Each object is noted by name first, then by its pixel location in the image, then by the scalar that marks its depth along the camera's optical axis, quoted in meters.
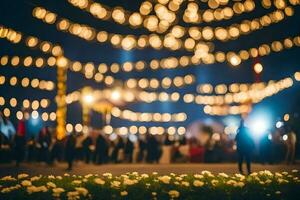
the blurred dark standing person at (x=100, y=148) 25.48
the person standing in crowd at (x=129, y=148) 26.77
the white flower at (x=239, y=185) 10.08
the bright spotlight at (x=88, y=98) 32.96
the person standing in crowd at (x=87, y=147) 25.97
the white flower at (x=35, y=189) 9.00
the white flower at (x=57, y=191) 8.93
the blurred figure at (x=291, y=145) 23.50
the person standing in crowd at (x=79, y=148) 26.38
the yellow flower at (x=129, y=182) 9.89
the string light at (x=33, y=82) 31.11
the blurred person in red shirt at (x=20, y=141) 22.95
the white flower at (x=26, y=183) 9.54
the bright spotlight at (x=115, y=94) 36.61
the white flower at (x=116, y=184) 9.77
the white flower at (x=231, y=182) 10.32
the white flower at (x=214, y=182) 10.41
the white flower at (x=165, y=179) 10.24
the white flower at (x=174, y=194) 9.27
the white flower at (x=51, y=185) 9.61
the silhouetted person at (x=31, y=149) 25.67
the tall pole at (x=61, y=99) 28.97
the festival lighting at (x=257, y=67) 28.25
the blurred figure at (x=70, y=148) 21.86
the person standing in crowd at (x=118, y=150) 26.80
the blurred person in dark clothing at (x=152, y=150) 26.95
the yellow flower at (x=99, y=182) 9.78
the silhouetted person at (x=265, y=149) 24.58
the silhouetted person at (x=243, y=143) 18.58
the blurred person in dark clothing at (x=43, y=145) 25.39
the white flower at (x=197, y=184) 9.79
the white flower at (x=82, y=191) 9.06
